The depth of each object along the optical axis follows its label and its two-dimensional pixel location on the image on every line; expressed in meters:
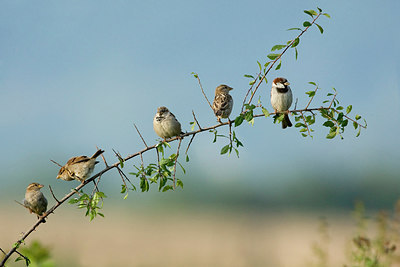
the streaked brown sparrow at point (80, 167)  10.83
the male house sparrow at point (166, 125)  11.62
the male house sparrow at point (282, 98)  12.13
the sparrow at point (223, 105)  12.23
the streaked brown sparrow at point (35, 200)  12.29
